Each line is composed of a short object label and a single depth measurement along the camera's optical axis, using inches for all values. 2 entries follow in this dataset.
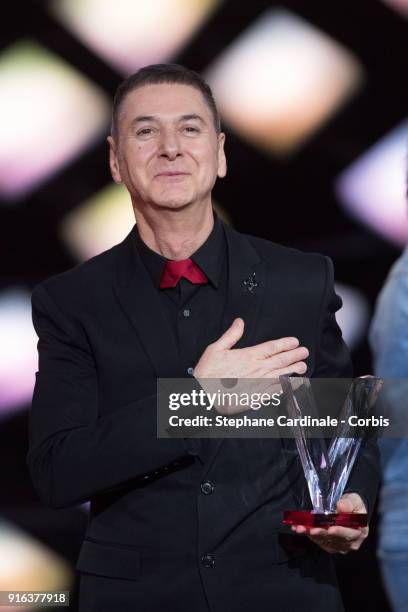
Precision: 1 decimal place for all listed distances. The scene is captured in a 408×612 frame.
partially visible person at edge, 293.4
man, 292.7
